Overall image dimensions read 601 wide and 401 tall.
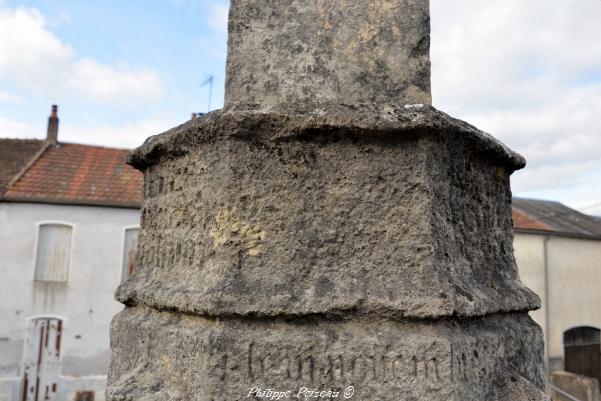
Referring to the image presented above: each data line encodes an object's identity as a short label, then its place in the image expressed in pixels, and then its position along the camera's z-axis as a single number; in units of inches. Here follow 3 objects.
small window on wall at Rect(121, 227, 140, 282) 486.0
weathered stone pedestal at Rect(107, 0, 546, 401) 50.7
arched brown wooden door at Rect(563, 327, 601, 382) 603.2
